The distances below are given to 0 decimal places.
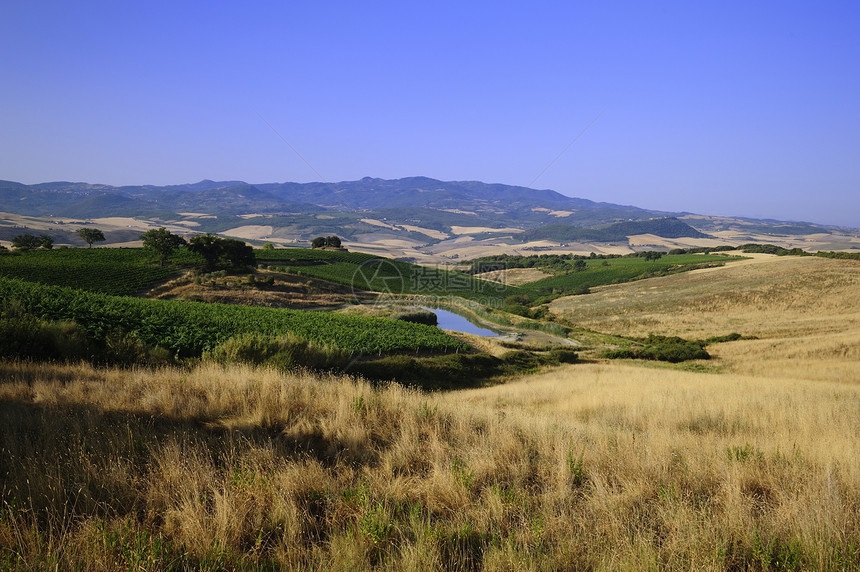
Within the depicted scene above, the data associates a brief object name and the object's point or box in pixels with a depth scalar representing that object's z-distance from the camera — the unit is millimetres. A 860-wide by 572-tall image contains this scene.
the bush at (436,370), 20656
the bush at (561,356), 30109
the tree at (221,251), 54625
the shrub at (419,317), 43750
